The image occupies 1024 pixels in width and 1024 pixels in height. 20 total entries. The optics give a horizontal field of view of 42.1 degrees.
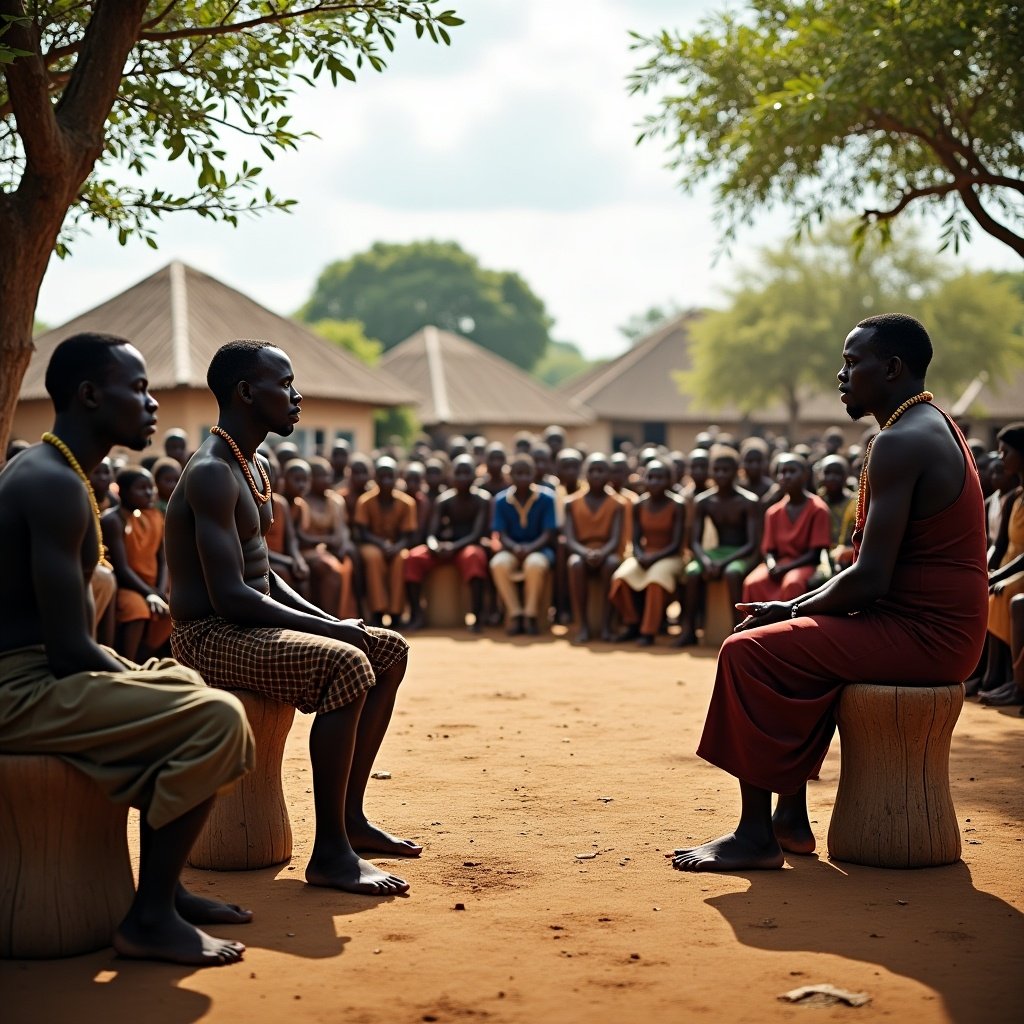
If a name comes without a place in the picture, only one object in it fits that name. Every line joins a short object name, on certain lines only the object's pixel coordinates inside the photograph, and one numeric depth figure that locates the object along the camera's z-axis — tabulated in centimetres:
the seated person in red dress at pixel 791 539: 1191
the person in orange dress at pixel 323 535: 1354
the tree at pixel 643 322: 10744
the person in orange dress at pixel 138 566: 1038
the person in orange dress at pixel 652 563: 1325
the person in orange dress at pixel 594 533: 1376
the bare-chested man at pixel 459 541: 1462
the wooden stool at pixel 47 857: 423
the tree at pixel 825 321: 4300
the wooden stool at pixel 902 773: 543
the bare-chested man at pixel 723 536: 1290
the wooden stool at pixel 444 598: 1488
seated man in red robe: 544
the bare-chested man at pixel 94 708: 420
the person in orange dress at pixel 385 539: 1459
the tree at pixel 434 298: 7706
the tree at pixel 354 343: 4178
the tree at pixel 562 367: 12562
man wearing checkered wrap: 515
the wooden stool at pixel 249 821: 545
